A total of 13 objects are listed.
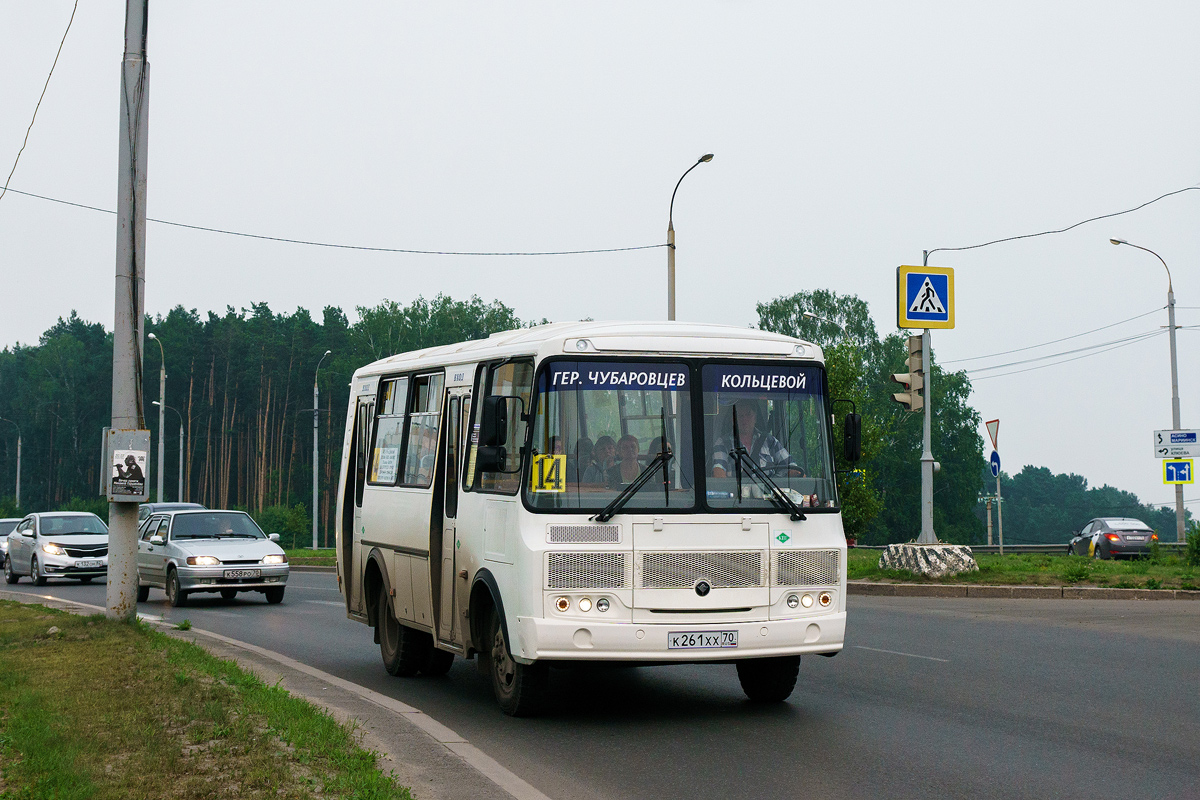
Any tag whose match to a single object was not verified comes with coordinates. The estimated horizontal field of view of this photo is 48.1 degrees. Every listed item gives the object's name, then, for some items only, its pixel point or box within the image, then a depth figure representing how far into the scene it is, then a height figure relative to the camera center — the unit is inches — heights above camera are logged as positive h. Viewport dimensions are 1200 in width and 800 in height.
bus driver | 370.6 +17.4
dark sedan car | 1535.4 -32.1
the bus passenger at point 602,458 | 362.3 +14.0
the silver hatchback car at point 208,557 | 836.6 -29.9
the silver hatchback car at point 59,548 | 1138.7 -33.0
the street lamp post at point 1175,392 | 1428.0 +129.6
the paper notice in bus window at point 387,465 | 485.4 +16.6
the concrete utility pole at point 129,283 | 578.9 +99.2
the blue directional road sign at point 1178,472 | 1304.1 +37.0
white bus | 354.6 +0.5
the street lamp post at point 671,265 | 1170.0 +214.1
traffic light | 845.2 +81.6
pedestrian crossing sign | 874.1 +138.4
